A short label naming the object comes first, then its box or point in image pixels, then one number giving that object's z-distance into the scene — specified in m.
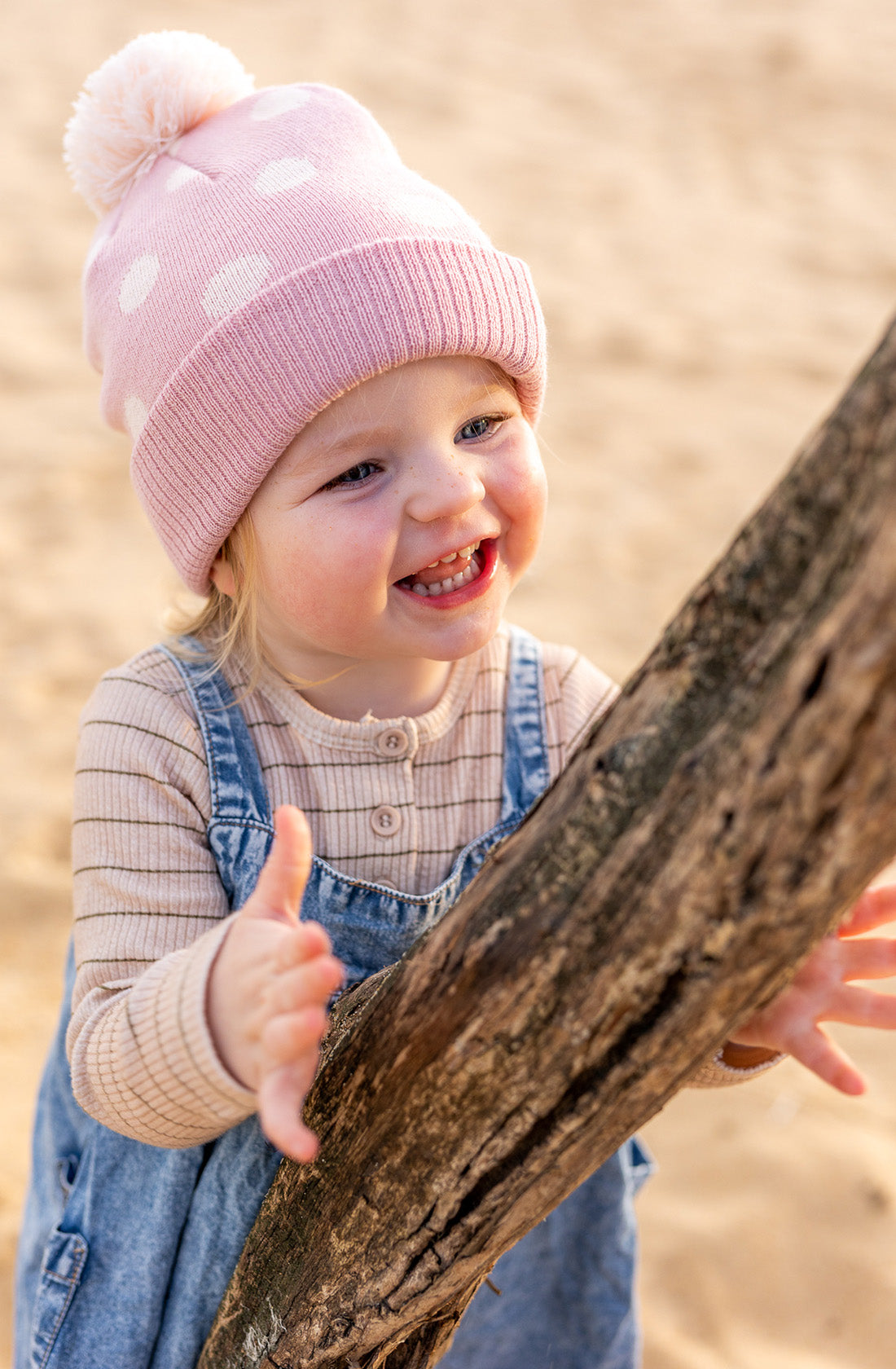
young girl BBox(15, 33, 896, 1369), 0.84
